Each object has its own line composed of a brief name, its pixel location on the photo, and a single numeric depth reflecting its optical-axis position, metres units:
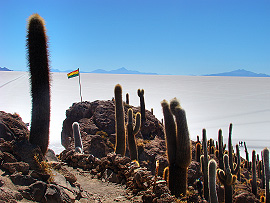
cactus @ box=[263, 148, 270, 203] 14.30
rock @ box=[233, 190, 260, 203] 13.56
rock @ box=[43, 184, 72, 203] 5.48
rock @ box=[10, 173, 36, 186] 5.44
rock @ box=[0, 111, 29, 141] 6.40
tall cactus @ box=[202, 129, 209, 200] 13.73
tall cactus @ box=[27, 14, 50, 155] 7.21
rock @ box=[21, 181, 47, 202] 5.23
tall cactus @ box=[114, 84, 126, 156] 14.03
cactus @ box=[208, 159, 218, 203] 10.10
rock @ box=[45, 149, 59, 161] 8.51
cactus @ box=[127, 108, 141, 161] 14.59
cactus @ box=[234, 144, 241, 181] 17.60
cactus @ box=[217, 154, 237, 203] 12.32
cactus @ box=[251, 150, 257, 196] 15.86
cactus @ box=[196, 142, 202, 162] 18.98
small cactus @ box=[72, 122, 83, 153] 13.80
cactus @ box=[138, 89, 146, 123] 23.09
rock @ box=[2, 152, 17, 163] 5.93
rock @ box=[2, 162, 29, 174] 5.66
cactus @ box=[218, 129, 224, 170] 18.67
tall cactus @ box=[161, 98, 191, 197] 8.75
